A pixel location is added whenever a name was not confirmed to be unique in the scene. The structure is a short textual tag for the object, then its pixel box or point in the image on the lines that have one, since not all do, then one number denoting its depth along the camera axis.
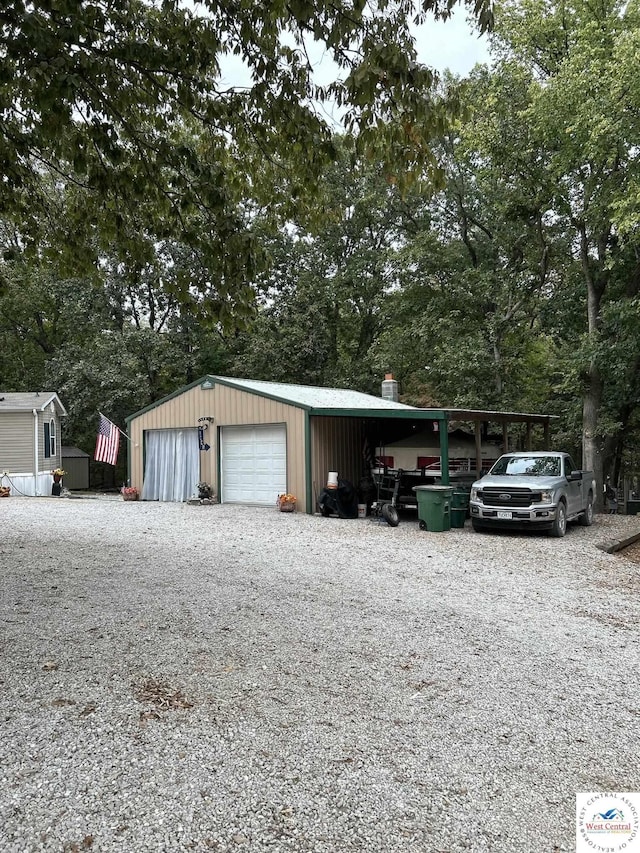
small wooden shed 27.97
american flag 17.52
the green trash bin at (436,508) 12.06
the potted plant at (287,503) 14.80
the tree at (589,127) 14.84
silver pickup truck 11.35
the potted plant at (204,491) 16.77
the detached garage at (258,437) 14.92
